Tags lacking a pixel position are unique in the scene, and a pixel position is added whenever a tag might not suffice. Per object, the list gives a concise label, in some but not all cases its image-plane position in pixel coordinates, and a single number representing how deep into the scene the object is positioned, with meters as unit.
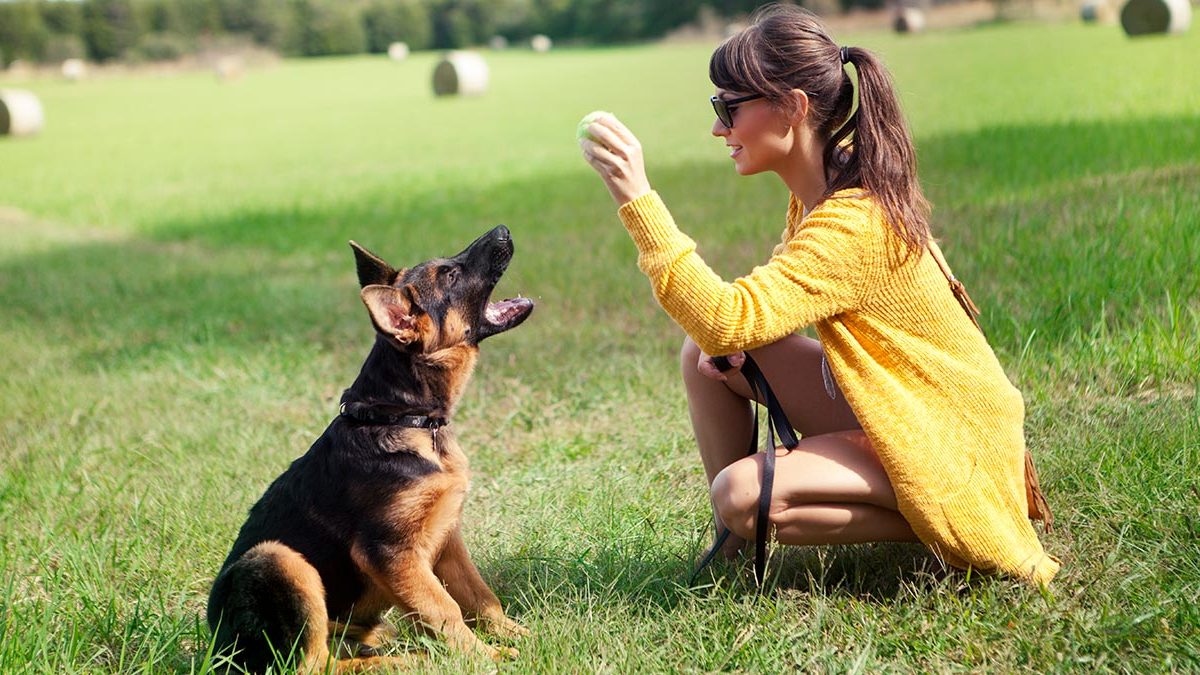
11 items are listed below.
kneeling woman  3.03
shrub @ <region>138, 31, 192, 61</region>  63.50
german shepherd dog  3.15
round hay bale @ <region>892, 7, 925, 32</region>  44.78
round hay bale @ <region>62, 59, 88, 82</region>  54.59
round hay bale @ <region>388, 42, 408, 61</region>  63.75
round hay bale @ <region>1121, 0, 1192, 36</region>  23.84
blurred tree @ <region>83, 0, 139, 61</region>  63.66
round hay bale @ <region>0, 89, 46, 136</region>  26.81
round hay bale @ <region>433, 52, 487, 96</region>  33.75
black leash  3.16
